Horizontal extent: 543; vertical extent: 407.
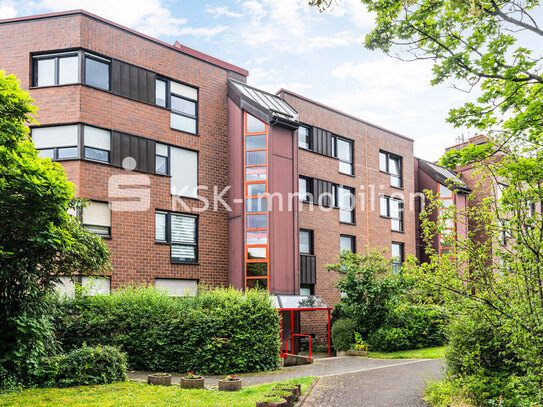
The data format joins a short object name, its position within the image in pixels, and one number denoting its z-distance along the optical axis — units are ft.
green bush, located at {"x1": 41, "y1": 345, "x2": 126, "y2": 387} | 37.45
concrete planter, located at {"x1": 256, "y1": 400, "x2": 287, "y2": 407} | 27.96
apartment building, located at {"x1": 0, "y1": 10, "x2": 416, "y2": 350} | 60.03
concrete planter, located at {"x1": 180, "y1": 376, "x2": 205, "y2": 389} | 37.42
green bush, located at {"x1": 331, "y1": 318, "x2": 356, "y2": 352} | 68.23
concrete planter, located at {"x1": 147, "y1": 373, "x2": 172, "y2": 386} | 38.63
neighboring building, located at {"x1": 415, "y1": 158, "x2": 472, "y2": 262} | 106.32
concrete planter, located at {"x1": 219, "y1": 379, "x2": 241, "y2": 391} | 36.94
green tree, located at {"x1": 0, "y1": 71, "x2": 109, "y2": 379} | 35.47
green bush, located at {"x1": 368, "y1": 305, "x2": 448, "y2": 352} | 68.18
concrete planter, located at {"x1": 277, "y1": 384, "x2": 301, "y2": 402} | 32.32
